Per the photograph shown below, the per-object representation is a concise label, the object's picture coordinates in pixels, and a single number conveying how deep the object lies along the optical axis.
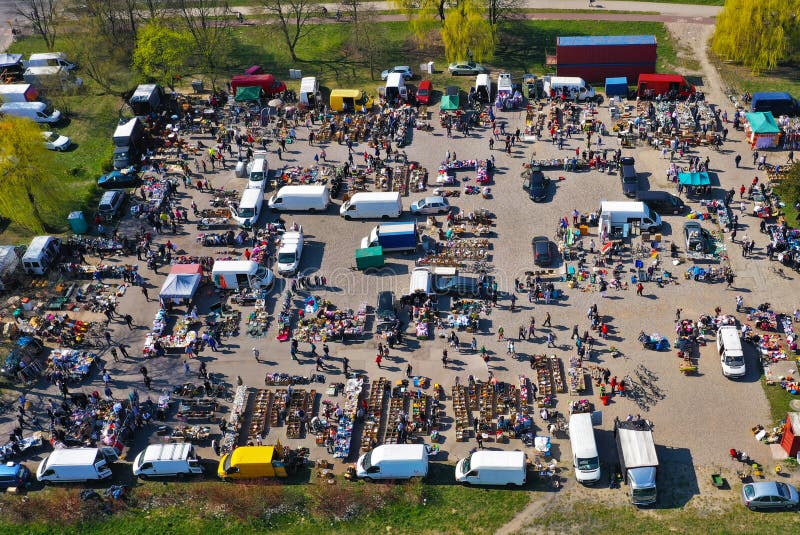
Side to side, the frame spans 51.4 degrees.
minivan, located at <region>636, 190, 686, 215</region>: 69.56
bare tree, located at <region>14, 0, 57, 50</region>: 103.25
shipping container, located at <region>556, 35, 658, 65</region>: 87.50
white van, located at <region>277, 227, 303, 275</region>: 66.00
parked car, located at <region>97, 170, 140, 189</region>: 78.62
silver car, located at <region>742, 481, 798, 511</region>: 46.38
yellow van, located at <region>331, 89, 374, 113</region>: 87.31
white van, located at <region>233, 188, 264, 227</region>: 71.81
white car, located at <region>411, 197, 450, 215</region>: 71.25
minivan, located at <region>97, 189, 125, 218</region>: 73.75
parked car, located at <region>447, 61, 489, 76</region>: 92.69
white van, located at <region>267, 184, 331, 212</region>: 72.62
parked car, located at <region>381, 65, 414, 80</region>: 92.56
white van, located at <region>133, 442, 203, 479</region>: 51.03
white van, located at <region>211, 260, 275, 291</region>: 64.44
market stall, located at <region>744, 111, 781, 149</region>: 75.94
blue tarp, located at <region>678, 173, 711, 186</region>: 70.56
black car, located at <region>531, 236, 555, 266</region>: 64.62
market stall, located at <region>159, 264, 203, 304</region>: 63.78
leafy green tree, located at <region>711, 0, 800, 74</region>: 84.94
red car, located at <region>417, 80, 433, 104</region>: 87.69
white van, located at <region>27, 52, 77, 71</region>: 98.00
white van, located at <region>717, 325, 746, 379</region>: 54.38
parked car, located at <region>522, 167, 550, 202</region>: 72.25
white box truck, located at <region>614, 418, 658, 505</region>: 47.34
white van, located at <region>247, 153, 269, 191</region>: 76.12
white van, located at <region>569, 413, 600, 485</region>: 48.91
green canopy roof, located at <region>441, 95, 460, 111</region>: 85.75
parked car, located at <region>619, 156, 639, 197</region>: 71.62
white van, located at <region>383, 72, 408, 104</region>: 88.19
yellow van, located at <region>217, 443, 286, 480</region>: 50.44
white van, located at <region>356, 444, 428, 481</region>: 49.59
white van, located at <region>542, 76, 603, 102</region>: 85.56
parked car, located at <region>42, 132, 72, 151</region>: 85.69
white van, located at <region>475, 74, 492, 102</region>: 87.19
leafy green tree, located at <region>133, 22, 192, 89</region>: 90.06
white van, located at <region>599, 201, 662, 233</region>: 67.00
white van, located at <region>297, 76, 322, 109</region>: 88.88
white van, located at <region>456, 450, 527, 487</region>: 48.66
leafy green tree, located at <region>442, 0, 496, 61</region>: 91.31
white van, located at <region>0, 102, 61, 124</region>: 89.06
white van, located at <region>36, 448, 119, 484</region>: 51.31
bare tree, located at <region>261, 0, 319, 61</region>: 98.68
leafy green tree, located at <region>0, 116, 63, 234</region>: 69.00
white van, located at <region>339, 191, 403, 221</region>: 71.00
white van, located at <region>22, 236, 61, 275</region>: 67.75
